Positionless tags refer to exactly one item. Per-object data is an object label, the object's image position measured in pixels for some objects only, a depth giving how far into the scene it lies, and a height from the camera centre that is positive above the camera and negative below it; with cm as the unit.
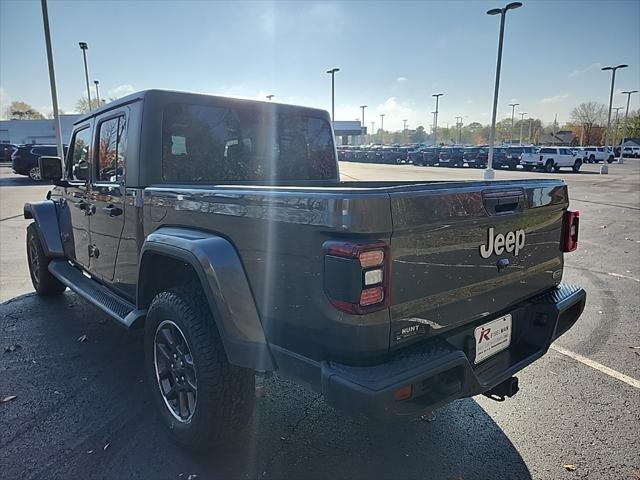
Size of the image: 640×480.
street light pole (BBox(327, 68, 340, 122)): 3863 +616
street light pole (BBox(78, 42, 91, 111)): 2947 +663
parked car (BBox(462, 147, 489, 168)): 3741 +14
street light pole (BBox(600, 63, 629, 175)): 3118 +423
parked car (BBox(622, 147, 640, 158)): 6384 +81
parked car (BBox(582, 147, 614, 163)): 4647 +29
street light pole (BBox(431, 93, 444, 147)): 7395 +668
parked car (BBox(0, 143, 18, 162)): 3666 +53
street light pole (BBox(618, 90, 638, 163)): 4669 +668
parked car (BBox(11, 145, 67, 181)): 2180 -1
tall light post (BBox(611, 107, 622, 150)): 6943 +493
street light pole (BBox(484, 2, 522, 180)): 2170 +524
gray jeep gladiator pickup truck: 186 -56
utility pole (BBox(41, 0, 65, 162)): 1580 +297
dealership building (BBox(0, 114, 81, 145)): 6284 +373
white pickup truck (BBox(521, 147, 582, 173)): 3275 -9
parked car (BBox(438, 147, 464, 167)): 3922 +7
